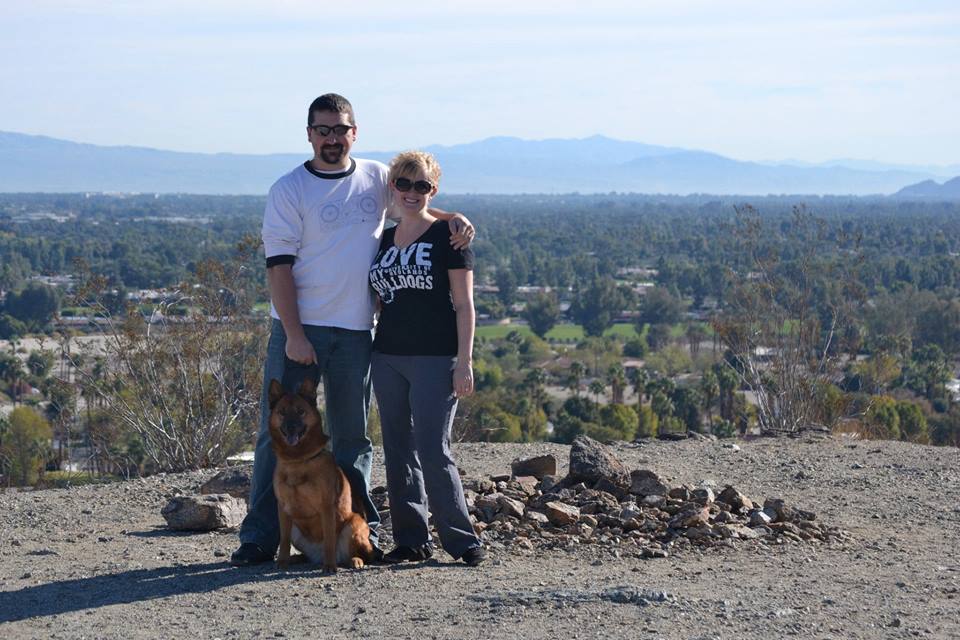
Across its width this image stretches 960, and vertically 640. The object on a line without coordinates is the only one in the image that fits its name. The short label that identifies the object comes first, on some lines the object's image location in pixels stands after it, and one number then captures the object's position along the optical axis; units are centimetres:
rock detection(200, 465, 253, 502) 856
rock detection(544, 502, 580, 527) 716
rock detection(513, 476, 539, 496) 805
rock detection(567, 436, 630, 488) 794
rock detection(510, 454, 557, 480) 863
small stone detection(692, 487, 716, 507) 764
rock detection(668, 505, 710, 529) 712
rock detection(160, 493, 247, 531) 752
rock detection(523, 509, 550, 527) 716
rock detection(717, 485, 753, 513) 765
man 581
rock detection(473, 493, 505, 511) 736
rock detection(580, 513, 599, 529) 720
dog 570
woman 577
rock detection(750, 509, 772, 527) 731
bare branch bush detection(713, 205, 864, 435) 1355
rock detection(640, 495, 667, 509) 755
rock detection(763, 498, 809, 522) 745
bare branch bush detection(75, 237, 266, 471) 1155
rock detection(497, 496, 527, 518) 727
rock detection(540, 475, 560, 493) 804
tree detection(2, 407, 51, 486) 1741
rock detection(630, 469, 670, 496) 773
